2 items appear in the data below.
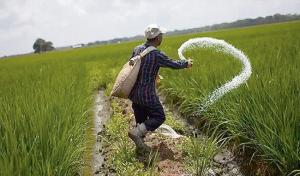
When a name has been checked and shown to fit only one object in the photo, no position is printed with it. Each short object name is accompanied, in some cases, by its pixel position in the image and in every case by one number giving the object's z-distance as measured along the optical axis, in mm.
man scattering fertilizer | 3938
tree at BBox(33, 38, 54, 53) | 87312
